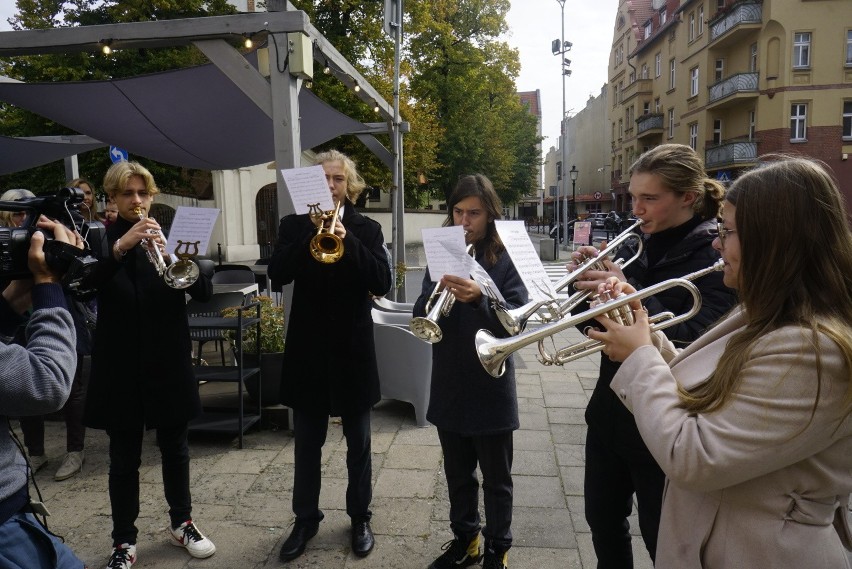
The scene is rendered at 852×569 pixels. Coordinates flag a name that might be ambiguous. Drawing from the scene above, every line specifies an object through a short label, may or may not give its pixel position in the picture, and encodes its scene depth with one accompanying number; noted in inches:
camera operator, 55.7
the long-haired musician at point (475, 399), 102.4
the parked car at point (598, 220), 1210.9
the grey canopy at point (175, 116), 208.7
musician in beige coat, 46.9
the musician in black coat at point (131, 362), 110.1
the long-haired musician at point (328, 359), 115.6
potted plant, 188.1
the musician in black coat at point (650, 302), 81.3
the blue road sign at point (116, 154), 329.7
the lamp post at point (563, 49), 1075.3
